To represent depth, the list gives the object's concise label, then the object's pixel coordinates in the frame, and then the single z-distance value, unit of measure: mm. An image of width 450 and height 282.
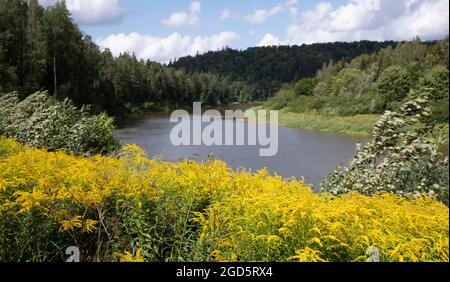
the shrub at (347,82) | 57719
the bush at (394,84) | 40688
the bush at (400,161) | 6164
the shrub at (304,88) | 65775
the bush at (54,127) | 8852
